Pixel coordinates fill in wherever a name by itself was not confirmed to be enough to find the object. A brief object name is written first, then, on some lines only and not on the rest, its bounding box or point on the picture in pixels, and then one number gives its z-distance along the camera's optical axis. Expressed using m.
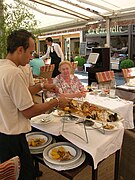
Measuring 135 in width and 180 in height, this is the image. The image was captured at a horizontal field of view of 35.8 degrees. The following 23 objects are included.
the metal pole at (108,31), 5.83
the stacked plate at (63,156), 1.32
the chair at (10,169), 1.02
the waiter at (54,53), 5.77
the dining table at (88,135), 1.43
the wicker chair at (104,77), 3.89
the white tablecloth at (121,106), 2.49
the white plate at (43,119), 1.81
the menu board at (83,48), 9.50
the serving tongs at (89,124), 1.62
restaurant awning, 4.97
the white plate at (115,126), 1.60
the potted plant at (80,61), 9.30
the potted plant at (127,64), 6.52
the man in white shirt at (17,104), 1.21
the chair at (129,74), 4.50
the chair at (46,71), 5.39
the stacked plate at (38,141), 1.53
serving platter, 1.78
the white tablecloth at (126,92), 3.45
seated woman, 2.97
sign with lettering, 8.35
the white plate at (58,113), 1.95
